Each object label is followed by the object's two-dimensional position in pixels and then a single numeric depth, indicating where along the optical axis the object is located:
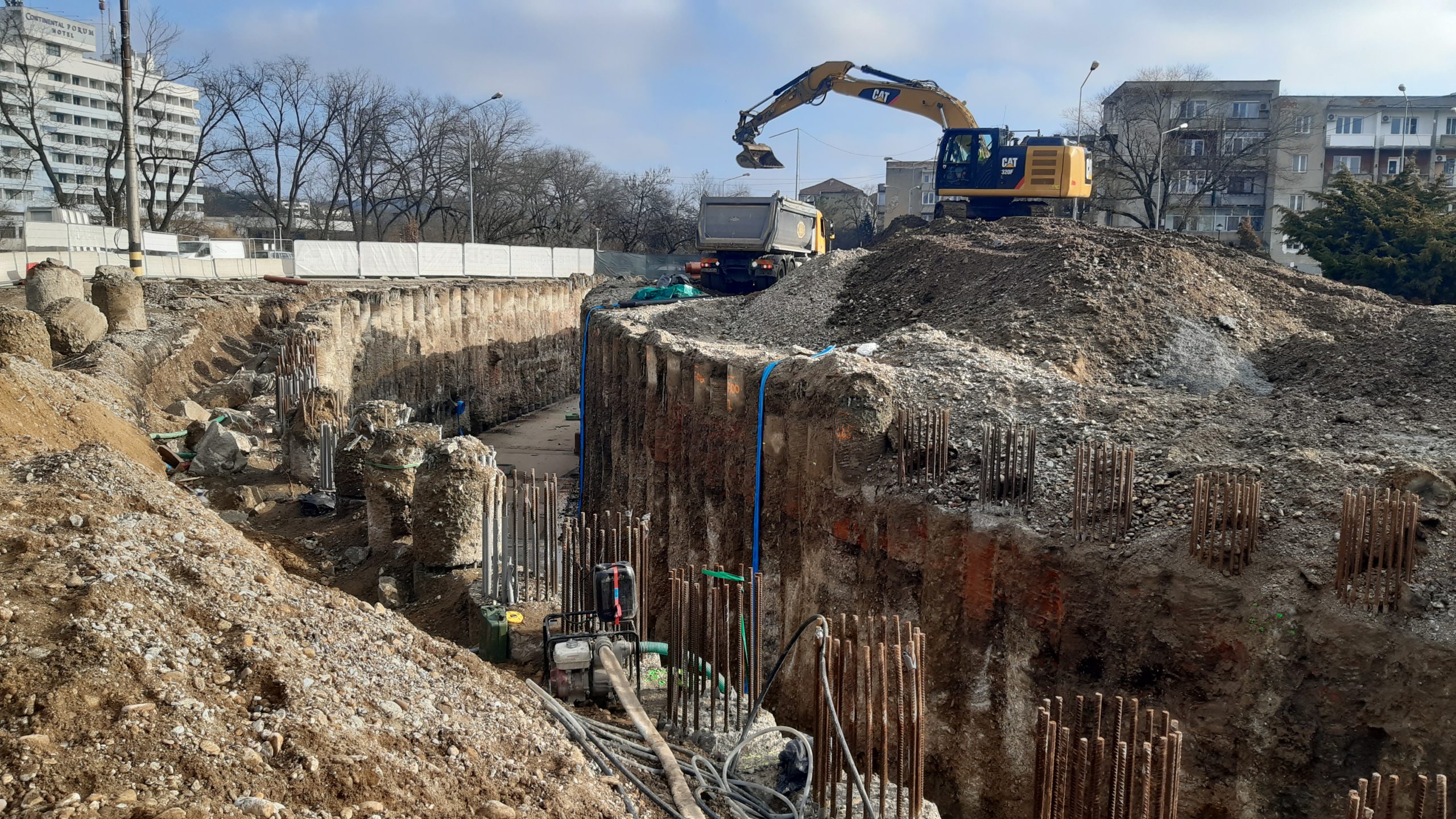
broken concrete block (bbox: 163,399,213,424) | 15.02
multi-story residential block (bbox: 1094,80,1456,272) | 44.66
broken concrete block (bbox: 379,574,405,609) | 8.98
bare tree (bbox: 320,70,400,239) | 55.31
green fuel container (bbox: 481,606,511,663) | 7.08
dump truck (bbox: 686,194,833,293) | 22.45
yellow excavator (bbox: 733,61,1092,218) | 20.31
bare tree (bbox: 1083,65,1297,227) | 42.25
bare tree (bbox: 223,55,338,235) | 53.03
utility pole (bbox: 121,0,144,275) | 23.08
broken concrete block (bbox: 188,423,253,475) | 12.97
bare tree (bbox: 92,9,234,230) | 43.12
